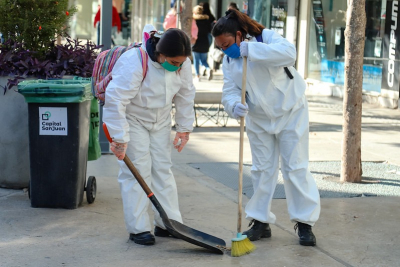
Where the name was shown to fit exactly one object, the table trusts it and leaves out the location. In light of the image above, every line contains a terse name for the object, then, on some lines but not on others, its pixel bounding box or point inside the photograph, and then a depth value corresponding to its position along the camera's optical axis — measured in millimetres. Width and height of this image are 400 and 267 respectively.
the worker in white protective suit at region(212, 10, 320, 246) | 7776
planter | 10323
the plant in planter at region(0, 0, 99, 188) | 10297
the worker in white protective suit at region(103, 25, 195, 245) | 7539
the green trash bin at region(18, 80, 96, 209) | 9139
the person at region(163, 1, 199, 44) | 25587
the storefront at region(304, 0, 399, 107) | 20838
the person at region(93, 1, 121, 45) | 31155
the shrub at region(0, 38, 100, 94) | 10233
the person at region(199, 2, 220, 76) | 26240
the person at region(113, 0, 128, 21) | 43637
